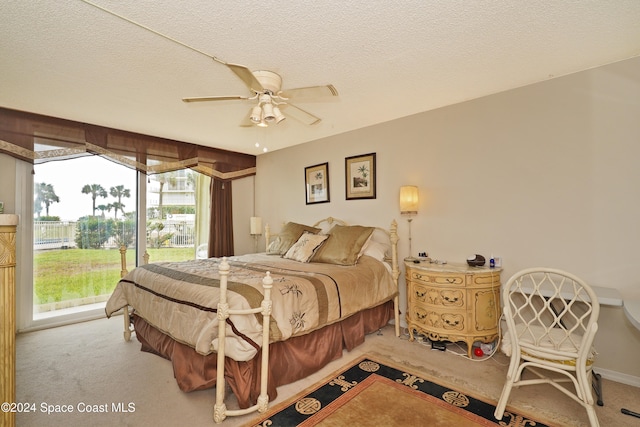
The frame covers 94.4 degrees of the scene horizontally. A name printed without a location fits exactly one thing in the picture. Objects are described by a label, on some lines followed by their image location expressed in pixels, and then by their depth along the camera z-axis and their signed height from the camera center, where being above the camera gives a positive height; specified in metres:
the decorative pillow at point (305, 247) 3.66 -0.37
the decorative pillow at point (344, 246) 3.40 -0.34
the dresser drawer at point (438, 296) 2.75 -0.76
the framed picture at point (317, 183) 4.53 +0.54
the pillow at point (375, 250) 3.59 -0.41
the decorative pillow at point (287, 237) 4.16 -0.28
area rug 1.90 -1.31
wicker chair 1.71 -0.82
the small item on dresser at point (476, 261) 2.90 -0.44
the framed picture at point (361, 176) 3.97 +0.57
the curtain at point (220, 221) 5.02 -0.05
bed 2.01 -0.76
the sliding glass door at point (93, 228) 3.73 -0.13
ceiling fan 2.09 +0.93
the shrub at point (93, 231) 3.95 -0.16
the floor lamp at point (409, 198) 3.40 +0.22
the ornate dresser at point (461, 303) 2.73 -0.82
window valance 3.38 +0.98
